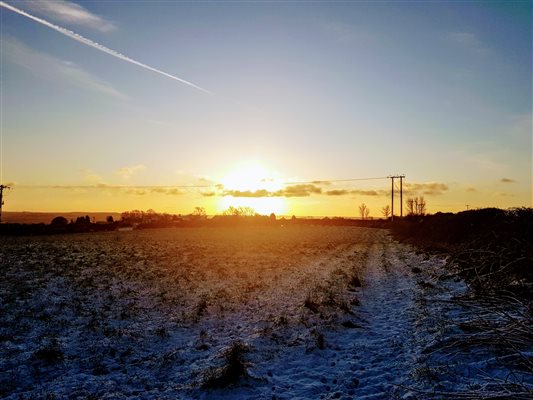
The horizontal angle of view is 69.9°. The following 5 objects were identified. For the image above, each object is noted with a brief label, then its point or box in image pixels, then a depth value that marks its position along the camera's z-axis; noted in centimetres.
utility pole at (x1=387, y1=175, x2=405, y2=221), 8162
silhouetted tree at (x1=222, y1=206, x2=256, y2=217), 18312
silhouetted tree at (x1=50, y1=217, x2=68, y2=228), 7184
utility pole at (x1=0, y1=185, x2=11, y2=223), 7931
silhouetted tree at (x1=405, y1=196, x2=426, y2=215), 14700
